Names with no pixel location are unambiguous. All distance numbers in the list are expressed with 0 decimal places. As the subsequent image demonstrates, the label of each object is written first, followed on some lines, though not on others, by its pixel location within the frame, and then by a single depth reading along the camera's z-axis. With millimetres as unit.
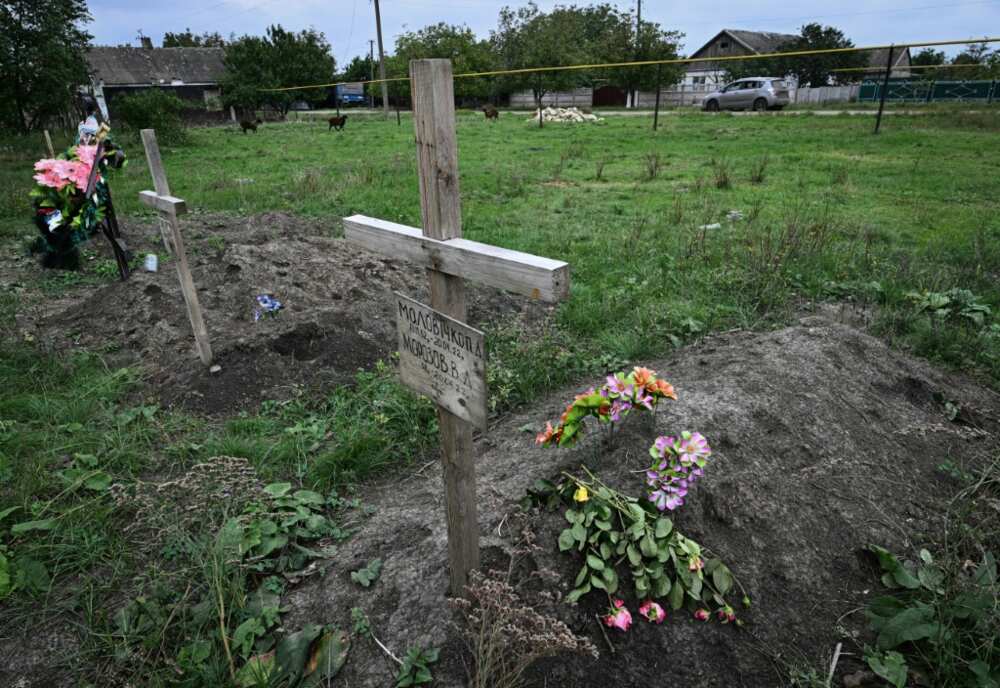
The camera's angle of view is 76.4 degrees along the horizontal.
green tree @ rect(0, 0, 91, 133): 17219
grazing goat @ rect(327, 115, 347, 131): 23359
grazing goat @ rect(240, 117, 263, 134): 23453
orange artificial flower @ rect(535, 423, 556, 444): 2277
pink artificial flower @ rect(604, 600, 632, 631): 1833
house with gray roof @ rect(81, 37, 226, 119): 40344
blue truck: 53094
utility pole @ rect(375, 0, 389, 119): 28150
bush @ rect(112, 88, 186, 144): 17312
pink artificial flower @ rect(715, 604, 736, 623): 1923
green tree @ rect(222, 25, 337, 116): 35594
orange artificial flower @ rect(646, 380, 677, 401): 2264
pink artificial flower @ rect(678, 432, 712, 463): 2064
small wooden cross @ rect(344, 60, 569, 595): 1515
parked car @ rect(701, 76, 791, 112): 24422
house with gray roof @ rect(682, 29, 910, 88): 47438
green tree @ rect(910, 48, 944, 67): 41938
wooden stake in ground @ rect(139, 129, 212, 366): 3756
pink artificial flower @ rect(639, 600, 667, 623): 1874
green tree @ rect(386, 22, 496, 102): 41209
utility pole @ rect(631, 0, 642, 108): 26241
